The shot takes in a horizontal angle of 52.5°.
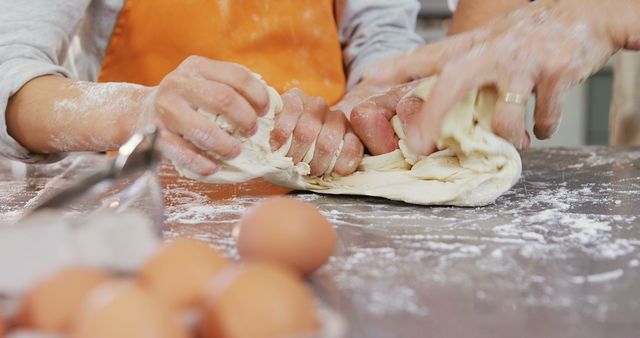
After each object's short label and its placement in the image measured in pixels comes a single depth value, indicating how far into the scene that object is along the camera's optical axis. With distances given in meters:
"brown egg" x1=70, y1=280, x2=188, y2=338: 0.36
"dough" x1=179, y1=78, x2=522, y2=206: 0.96
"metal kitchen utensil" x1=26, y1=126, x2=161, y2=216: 0.50
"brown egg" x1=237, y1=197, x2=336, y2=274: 0.58
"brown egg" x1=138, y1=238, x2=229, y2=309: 0.45
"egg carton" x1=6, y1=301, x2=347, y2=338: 0.39
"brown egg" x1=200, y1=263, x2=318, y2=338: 0.38
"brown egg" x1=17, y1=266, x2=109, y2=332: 0.41
